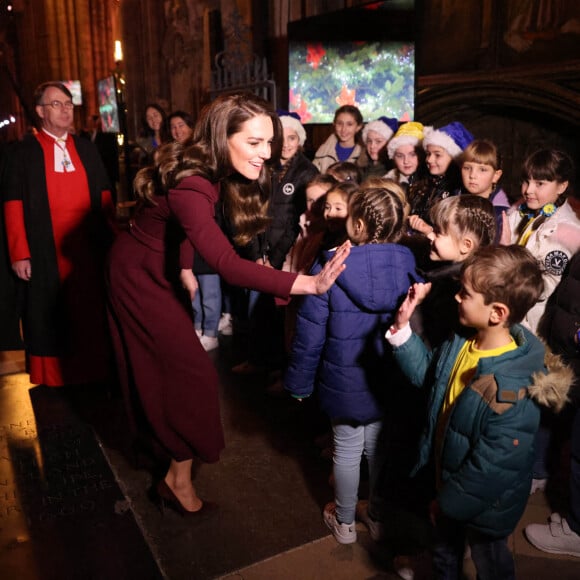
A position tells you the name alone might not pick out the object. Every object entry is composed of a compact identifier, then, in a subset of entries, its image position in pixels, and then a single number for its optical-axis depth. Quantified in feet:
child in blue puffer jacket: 7.25
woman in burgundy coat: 7.00
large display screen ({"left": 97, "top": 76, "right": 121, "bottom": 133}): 34.35
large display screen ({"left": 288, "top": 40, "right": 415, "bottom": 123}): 21.21
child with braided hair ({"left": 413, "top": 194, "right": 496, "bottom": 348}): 7.35
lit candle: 37.19
